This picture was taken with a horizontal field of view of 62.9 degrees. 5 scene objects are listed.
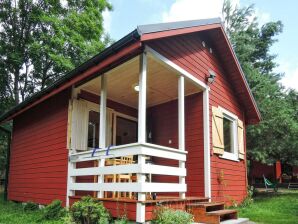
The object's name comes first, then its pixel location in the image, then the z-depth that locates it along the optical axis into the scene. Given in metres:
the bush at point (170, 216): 3.64
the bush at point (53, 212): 4.78
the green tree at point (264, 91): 9.89
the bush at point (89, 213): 3.86
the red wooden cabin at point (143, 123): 4.14
